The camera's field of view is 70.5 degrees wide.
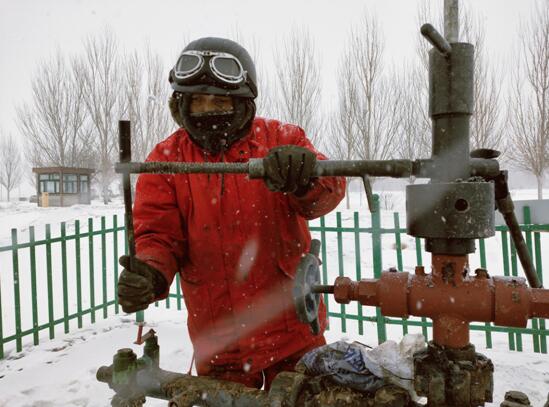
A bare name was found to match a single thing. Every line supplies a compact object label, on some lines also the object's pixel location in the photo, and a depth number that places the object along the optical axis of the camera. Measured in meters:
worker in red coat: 1.61
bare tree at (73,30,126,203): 22.42
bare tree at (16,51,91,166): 23.45
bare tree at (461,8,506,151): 13.89
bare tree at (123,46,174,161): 21.69
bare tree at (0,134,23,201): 45.19
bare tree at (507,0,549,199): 14.04
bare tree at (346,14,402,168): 18.23
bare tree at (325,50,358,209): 18.38
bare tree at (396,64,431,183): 15.81
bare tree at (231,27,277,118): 18.25
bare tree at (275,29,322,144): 18.56
